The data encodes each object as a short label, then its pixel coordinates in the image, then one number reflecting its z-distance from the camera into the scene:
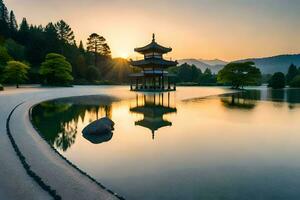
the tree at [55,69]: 47.91
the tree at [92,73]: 63.59
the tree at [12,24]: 64.04
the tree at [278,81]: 64.88
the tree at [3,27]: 62.07
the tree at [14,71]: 40.59
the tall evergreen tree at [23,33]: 63.22
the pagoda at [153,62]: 44.53
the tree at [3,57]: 45.09
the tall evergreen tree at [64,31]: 69.81
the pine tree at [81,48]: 75.07
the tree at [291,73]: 79.44
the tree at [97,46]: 78.69
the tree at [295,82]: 70.38
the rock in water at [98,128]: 11.63
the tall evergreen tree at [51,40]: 58.62
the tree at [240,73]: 53.22
